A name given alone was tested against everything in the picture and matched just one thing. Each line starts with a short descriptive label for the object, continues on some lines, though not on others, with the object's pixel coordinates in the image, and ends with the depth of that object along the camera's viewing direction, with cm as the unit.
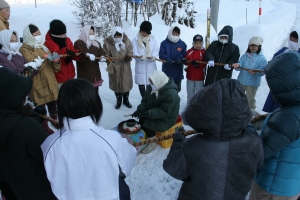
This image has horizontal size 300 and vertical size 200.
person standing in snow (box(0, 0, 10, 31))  516
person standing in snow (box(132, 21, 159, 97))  563
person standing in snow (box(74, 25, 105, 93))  511
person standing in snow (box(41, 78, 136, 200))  163
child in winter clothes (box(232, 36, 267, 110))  486
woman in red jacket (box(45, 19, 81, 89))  458
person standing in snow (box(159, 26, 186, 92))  554
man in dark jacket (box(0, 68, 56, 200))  182
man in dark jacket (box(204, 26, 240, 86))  496
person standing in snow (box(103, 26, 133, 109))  545
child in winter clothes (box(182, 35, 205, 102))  534
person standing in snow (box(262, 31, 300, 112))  465
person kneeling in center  398
